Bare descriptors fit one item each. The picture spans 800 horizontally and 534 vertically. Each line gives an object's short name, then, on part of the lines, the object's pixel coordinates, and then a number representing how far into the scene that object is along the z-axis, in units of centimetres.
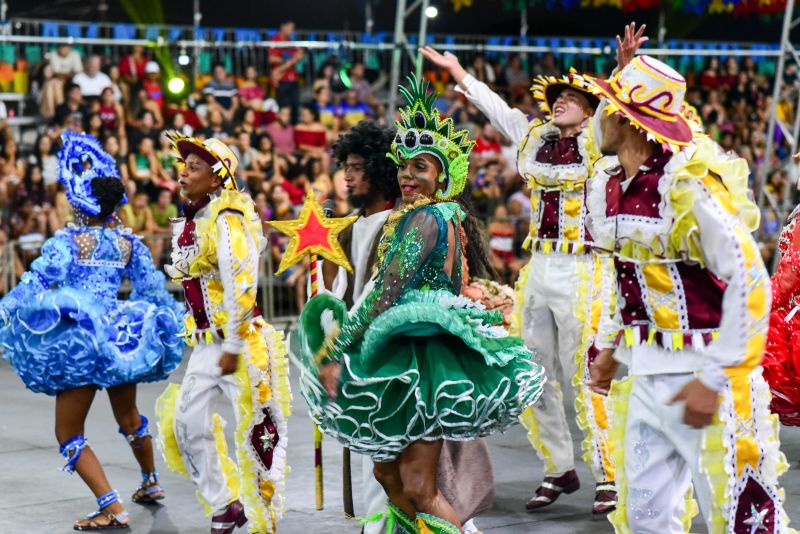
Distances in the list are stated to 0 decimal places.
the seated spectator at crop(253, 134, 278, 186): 1453
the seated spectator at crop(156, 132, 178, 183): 1410
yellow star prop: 608
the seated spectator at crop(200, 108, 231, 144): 1454
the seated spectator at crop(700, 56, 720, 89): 1895
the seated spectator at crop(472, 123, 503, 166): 1584
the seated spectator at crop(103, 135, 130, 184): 1359
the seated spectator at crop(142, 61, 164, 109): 1475
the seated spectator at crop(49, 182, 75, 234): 1327
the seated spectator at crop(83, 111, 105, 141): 1366
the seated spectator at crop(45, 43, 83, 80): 1438
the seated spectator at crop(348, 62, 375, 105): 1609
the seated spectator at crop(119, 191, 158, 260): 1346
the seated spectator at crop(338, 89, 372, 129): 1582
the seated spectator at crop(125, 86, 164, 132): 1431
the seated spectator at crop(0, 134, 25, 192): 1311
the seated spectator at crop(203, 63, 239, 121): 1501
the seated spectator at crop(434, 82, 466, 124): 1661
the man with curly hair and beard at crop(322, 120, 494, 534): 615
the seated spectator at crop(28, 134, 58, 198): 1343
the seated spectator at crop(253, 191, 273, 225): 1371
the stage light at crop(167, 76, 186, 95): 1477
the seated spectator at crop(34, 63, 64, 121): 1400
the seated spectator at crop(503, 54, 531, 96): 1744
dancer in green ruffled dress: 480
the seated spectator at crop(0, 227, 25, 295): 1274
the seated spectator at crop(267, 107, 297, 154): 1520
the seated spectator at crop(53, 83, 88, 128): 1380
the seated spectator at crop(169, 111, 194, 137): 1422
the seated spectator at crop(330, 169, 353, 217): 1434
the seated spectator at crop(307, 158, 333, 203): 1421
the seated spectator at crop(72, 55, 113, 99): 1424
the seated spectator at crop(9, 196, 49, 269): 1299
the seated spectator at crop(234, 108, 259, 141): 1480
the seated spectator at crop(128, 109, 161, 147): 1412
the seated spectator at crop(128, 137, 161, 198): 1381
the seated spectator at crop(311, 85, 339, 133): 1560
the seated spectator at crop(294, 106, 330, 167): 1518
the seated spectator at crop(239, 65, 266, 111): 1541
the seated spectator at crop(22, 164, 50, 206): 1321
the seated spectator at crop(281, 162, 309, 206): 1439
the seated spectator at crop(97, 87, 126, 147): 1395
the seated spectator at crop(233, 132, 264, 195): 1428
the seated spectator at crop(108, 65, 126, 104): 1451
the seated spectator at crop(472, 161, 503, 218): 1522
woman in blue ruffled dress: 671
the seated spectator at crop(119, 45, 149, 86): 1477
